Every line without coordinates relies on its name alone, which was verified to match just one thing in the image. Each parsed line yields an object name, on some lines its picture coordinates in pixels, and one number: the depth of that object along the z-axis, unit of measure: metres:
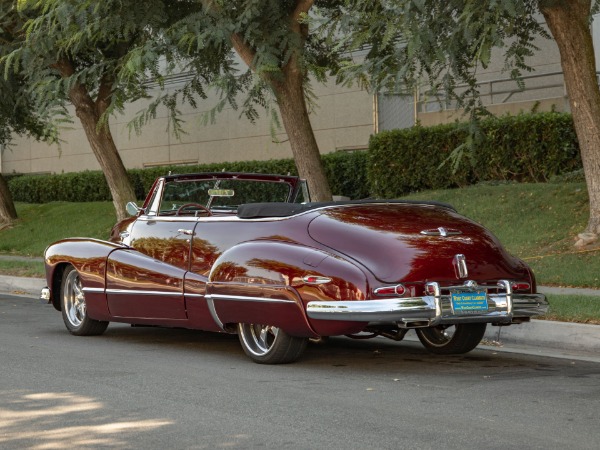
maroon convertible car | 8.01
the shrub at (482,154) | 19.56
